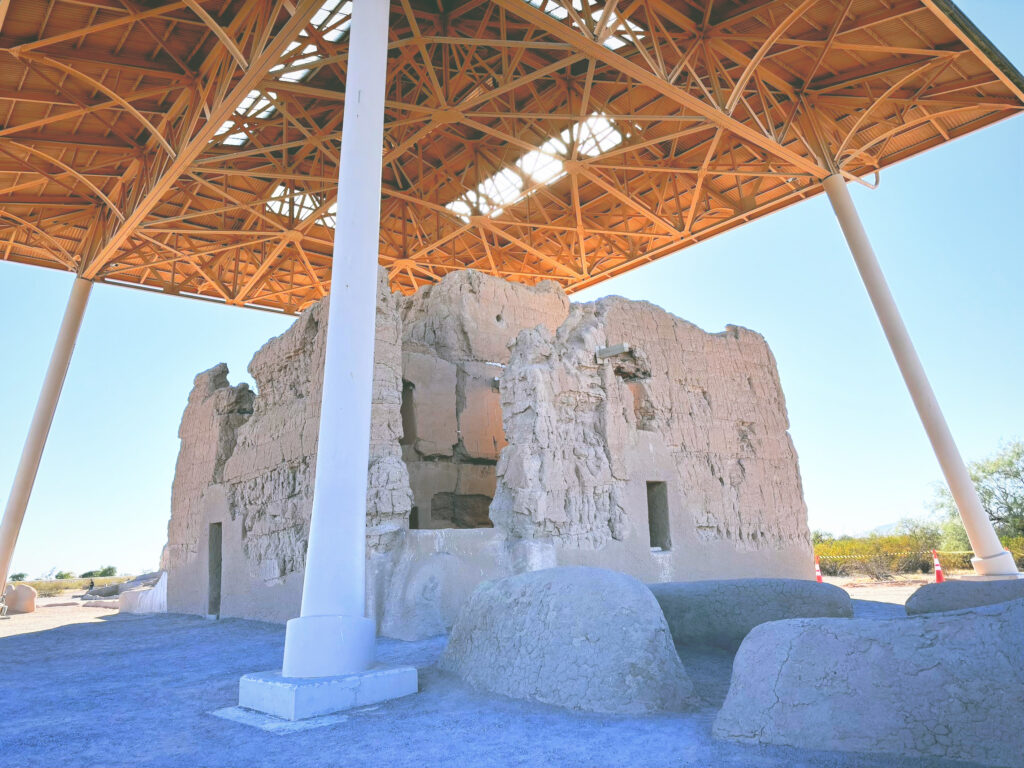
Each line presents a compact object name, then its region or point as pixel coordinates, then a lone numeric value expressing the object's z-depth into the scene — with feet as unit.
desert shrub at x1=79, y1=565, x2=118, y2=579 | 116.48
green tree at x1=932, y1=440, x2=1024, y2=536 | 70.79
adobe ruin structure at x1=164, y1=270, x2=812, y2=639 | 30.22
